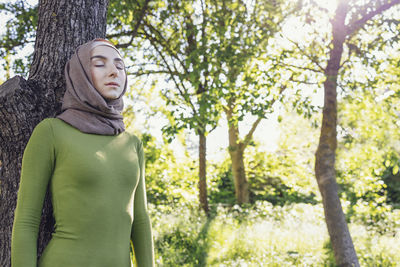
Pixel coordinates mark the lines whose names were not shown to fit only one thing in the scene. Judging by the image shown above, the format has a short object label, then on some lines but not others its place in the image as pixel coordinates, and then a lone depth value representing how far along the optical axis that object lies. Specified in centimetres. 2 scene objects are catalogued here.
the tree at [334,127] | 548
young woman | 158
